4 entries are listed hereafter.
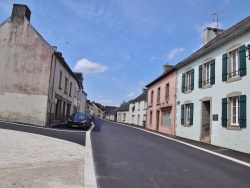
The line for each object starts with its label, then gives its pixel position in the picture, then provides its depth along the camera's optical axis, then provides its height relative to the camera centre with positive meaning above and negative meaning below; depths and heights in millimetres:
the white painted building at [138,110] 31086 +1047
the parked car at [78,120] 15926 -536
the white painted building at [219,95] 9965 +1443
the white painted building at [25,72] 14970 +2887
